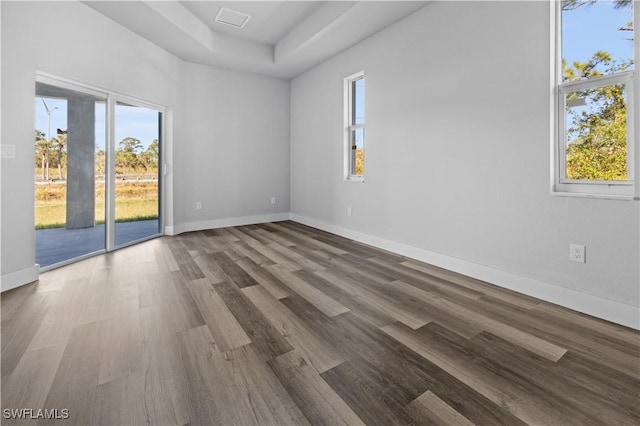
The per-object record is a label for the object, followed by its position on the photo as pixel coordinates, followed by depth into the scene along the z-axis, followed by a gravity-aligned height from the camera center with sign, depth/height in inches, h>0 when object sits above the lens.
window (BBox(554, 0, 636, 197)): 78.9 +31.8
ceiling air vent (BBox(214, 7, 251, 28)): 150.1 +100.7
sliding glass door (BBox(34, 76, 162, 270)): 117.5 +19.3
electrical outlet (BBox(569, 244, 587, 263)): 83.6 -11.1
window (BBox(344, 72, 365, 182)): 170.4 +48.2
